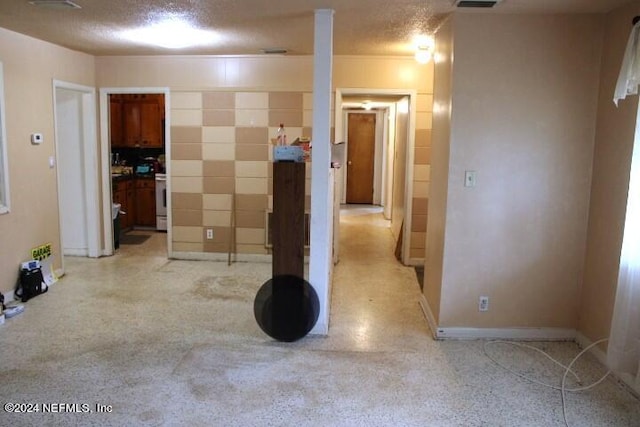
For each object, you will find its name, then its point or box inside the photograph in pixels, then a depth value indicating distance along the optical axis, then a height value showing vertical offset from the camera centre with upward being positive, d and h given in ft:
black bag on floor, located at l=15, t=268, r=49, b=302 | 13.73 -3.95
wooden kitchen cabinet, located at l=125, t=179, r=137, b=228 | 23.21 -2.57
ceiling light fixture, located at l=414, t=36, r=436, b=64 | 14.26 +3.25
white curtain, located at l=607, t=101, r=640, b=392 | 8.77 -2.49
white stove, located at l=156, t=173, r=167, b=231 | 22.76 -2.45
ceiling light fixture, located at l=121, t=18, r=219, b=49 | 12.85 +3.41
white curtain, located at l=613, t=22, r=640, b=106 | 8.95 +1.75
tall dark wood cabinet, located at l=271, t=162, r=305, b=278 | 11.10 -1.49
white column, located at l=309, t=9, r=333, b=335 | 10.75 -0.09
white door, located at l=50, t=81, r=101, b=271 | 17.97 -0.82
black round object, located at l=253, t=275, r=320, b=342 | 11.27 -3.65
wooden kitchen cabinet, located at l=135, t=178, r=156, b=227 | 23.73 -2.46
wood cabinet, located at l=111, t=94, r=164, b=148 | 23.30 +1.50
